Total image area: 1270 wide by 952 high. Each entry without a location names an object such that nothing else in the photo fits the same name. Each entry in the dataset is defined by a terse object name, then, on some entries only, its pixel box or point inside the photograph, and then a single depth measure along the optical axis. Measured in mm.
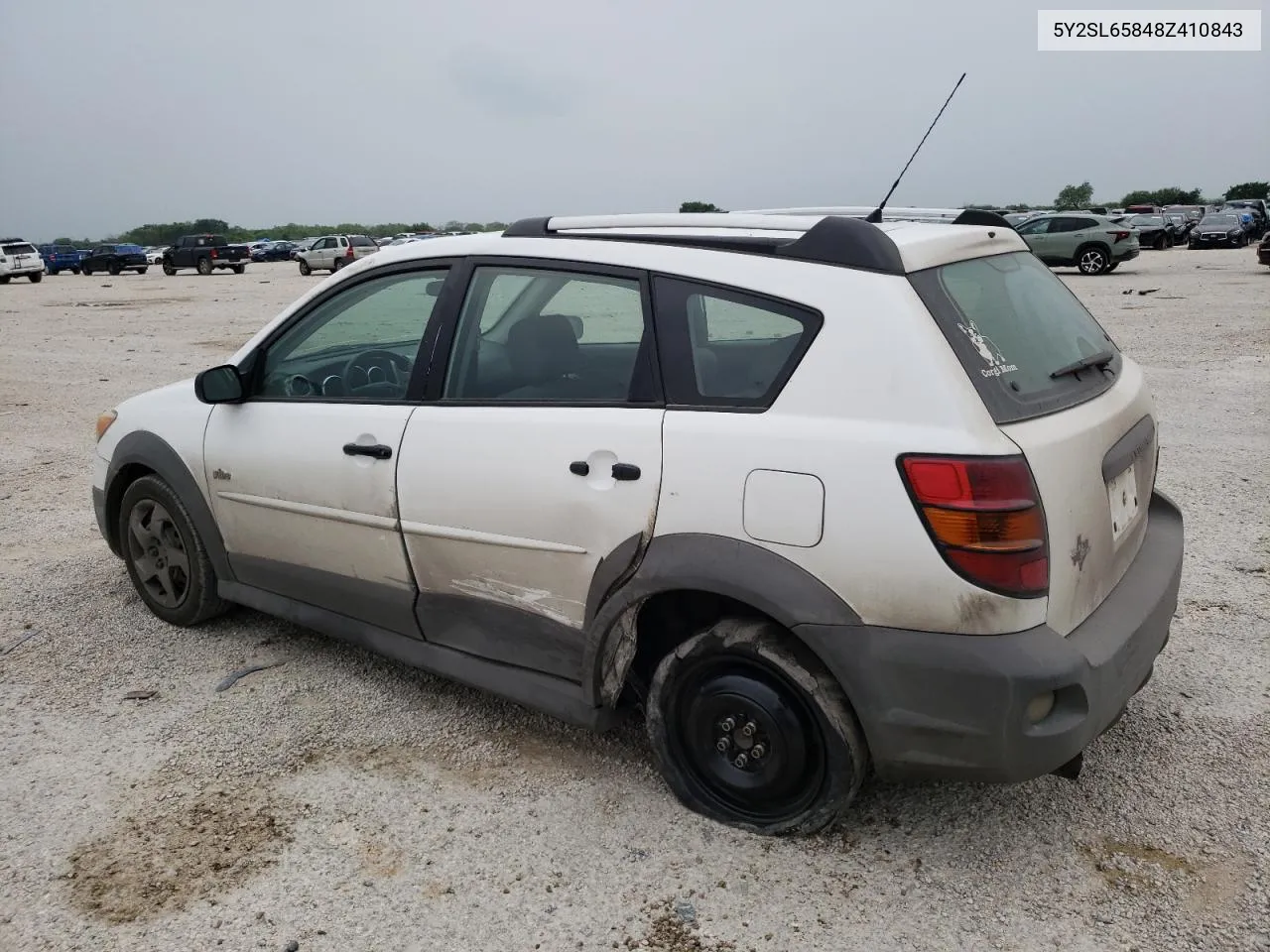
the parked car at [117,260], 43656
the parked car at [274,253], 58969
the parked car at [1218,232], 34562
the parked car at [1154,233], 35938
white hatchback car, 2287
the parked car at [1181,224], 39531
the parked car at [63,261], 47031
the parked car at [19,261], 34625
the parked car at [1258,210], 39844
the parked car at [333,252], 35781
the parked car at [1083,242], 23908
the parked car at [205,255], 39719
